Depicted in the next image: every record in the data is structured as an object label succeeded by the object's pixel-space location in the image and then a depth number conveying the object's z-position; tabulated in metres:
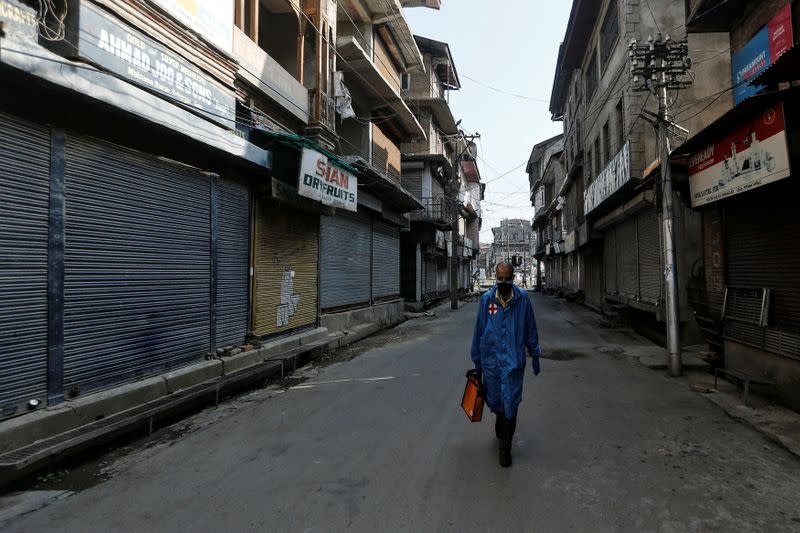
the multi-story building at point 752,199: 5.68
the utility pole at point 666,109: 8.45
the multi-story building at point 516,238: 83.62
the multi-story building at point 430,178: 26.28
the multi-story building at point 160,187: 4.88
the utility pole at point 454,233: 27.19
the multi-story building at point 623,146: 12.69
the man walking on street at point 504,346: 4.24
